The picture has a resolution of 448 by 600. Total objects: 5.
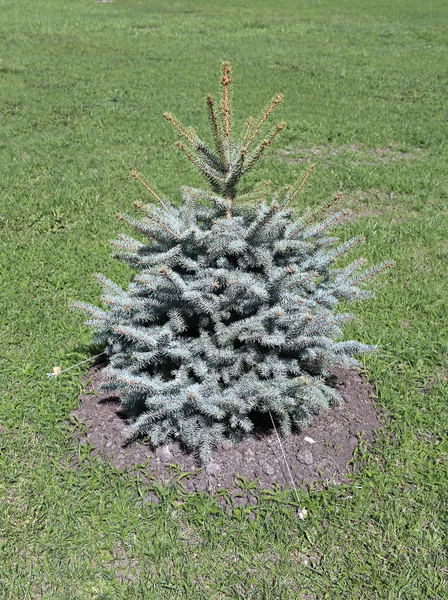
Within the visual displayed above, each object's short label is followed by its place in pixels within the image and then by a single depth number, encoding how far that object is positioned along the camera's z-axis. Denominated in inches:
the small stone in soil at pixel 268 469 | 118.0
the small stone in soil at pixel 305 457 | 120.6
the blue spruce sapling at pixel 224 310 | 113.3
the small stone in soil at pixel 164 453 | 121.5
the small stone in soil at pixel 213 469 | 117.7
